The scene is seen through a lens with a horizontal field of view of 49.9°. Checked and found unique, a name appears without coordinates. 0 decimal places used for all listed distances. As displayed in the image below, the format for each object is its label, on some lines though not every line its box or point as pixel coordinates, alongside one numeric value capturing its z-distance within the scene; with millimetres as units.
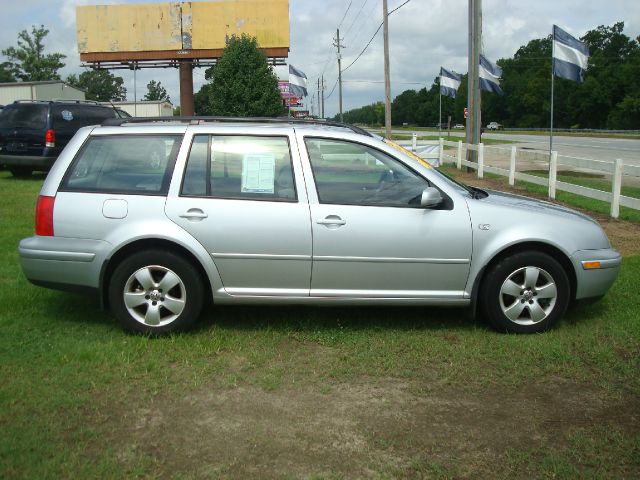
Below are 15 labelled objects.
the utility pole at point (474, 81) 21016
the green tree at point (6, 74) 93375
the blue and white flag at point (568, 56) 16703
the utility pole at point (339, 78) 60750
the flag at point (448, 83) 32031
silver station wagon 4957
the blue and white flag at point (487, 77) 22984
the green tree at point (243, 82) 31688
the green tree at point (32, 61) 91062
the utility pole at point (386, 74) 33906
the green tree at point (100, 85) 121625
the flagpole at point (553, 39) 16641
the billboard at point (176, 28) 47750
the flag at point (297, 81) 45469
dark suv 15648
